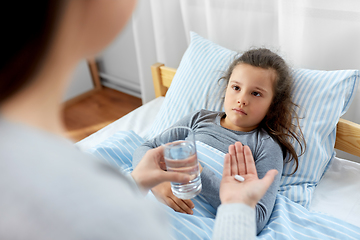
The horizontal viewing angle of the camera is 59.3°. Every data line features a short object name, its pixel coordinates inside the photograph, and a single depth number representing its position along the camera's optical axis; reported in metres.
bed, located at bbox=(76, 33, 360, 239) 0.97
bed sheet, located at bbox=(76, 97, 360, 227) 1.09
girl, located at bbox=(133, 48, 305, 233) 1.15
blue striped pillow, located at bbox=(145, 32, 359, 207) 1.18
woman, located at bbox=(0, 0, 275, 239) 0.34
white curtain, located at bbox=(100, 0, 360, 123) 1.33
